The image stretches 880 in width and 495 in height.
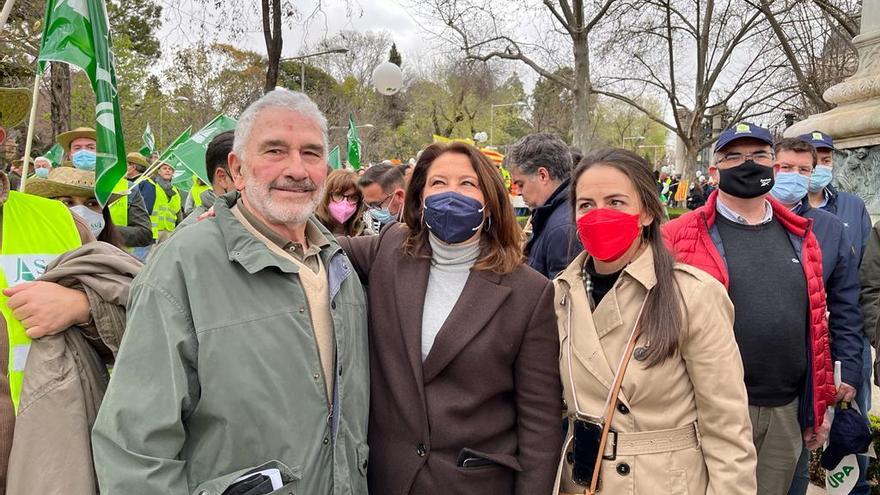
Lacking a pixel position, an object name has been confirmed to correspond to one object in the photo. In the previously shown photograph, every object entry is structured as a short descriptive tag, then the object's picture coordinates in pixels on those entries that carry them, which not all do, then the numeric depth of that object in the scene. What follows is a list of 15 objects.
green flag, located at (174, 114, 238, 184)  6.53
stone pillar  5.58
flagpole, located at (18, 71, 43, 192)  2.83
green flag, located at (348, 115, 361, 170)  14.16
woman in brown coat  2.23
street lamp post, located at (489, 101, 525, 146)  47.75
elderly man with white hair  1.74
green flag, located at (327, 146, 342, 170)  13.01
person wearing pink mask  4.95
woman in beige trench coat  2.16
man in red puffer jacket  2.89
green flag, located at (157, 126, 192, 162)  6.32
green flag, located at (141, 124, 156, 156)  11.98
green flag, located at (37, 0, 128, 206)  3.38
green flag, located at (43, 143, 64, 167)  9.84
